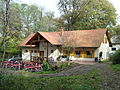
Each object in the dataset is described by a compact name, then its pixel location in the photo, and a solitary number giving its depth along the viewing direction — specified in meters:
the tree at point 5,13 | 17.39
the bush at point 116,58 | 16.98
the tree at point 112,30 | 33.86
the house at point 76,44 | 22.62
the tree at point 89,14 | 33.94
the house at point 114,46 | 34.20
